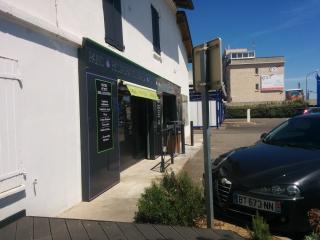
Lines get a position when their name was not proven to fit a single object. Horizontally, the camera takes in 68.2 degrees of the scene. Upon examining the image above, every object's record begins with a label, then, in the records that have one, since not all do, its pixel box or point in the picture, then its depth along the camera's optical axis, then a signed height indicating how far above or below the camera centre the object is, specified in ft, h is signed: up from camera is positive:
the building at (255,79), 138.78 +21.69
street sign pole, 9.23 -1.01
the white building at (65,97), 8.94 +1.12
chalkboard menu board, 13.46 +0.22
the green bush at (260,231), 7.77 -3.86
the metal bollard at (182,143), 25.02 -2.77
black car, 8.90 -2.70
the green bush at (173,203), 9.27 -3.48
